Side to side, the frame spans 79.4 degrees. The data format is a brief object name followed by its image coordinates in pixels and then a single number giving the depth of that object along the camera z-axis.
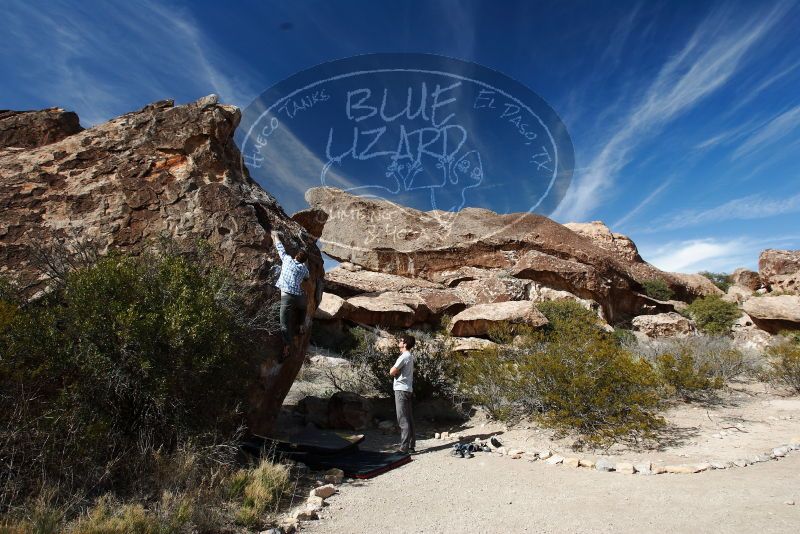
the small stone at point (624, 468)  4.36
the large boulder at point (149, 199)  4.91
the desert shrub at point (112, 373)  3.20
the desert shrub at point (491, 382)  6.70
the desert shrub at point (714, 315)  18.05
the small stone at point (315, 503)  3.53
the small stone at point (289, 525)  3.15
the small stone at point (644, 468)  4.30
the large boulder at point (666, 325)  18.23
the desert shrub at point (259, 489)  3.23
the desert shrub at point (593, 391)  5.48
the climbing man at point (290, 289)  5.00
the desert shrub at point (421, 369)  8.09
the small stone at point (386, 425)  7.18
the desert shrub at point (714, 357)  8.99
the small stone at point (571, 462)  4.68
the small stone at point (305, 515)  3.34
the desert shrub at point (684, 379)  7.31
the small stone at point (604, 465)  4.48
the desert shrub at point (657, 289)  23.75
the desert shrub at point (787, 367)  8.26
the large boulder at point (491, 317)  14.82
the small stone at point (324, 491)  3.84
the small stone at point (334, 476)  4.30
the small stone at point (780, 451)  4.70
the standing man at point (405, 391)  5.68
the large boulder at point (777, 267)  24.33
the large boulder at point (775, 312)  16.12
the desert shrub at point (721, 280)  31.80
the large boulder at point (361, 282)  17.44
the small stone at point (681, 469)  4.26
